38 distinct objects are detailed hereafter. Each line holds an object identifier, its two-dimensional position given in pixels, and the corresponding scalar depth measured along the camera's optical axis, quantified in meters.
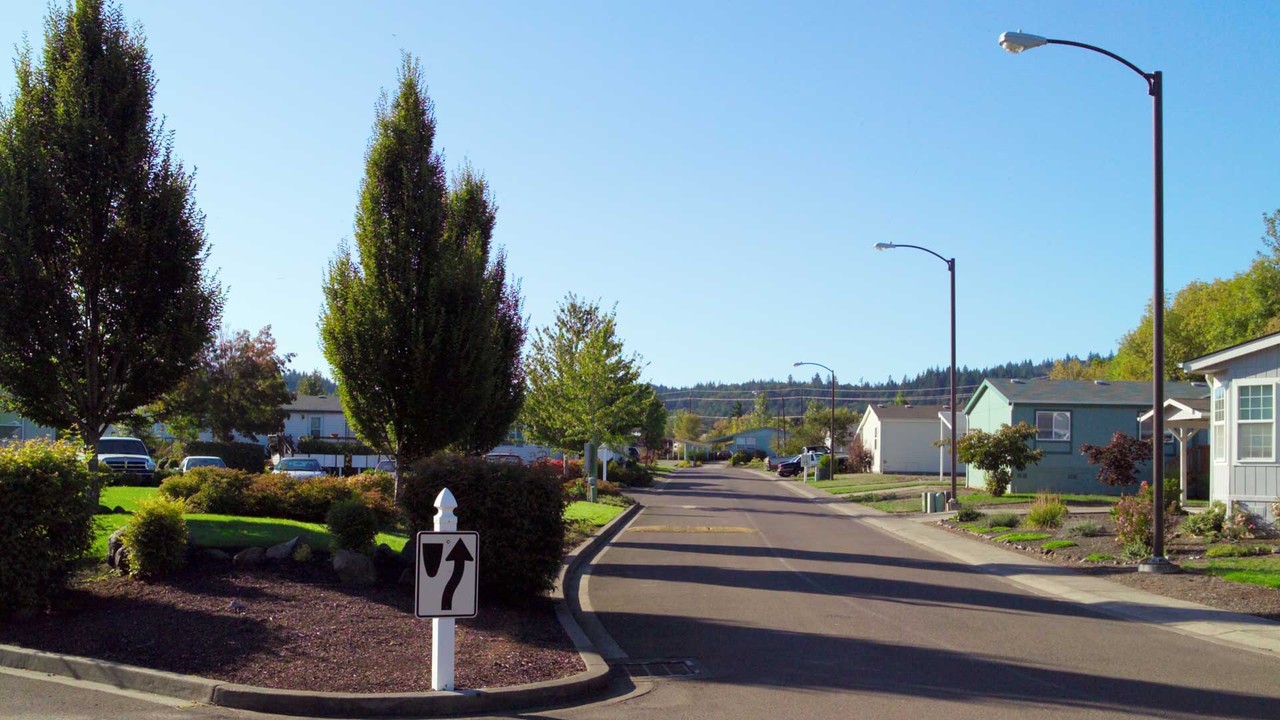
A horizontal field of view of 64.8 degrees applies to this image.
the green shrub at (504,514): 10.98
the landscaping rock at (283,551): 11.73
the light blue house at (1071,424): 38.50
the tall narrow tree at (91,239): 12.73
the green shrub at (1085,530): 20.64
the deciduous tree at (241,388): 49.34
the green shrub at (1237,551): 16.73
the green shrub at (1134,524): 17.41
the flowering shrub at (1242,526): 18.64
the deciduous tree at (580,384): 37.84
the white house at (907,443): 64.44
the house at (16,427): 32.17
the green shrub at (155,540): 10.55
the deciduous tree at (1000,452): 35.03
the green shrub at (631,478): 51.31
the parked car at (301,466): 35.35
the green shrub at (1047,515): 22.69
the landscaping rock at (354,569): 11.19
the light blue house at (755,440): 122.94
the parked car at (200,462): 33.88
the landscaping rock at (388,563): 11.70
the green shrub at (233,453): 43.41
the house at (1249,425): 19.20
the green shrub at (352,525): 11.58
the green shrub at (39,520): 9.21
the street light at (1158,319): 15.67
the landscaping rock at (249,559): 11.47
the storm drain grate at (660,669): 8.75
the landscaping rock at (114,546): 11.09
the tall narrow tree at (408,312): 16.14
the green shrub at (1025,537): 20.98
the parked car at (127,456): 32.56
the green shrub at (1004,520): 24.00
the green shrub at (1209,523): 19.25
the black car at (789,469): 68.06
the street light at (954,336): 27.78
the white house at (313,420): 66.88
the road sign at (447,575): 7.28
